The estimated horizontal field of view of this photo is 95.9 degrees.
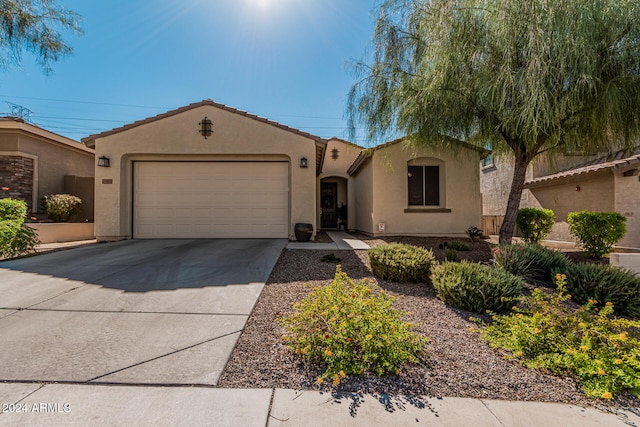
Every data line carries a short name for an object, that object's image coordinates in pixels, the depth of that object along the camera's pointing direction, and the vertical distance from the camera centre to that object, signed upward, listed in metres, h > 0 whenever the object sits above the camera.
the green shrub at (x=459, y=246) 7.68 -0.74
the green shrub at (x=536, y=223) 9.11 -0.15
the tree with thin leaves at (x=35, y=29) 7.42 +5.07
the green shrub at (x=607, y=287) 4.18 -1.04
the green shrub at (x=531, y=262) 5.18 -0.80
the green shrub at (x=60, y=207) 9.79 +0.44
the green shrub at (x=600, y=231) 7.20 -0.33
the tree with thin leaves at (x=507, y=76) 4.89 +2.72
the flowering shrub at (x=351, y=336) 2.47 -1.09
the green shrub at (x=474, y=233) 9.81 -0.51
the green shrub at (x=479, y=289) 3.81 -0.95
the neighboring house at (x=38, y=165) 10.05 +2.10
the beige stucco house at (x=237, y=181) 9.59 +1.32
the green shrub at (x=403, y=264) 4.92 -0.79
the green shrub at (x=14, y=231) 6.52 -0.27
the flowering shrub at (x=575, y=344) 2.36 -1.21
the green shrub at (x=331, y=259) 6.32 -0.89
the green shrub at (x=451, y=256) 6.37 -0.83
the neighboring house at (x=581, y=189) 8.18 +1.03
